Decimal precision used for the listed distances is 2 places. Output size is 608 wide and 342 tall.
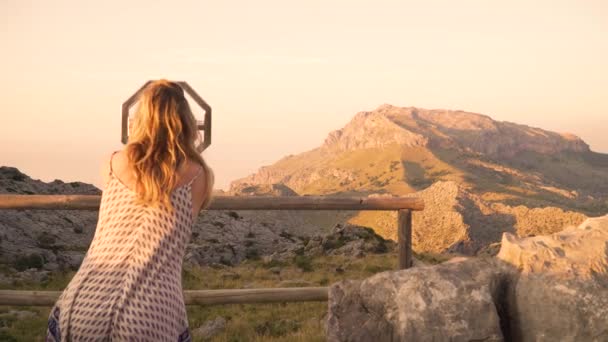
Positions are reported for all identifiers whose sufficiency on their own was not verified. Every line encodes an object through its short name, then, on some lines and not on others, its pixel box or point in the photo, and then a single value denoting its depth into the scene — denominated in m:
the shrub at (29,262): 18.20
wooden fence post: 7.10
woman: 2.78
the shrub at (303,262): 20.23
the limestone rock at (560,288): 4.92
